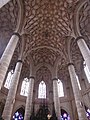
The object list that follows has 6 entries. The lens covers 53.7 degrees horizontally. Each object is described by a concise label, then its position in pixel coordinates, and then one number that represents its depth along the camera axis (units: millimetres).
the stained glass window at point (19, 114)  11925
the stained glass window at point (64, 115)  12365
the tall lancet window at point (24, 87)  13662
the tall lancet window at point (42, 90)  13972
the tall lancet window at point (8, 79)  12498
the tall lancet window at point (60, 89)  14004
